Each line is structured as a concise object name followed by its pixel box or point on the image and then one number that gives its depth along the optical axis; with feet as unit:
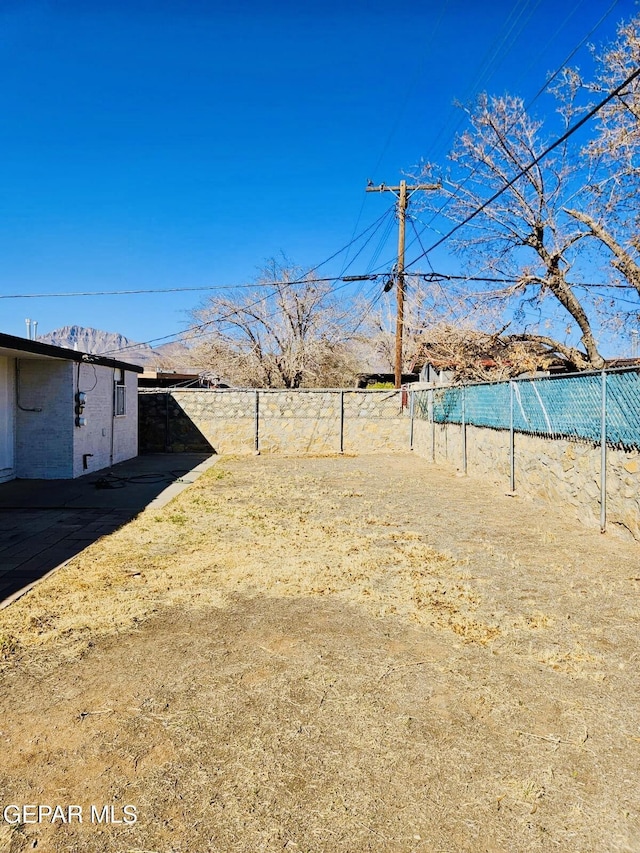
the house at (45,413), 35.94
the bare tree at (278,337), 102.47
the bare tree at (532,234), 45.03
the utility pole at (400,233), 61.72
